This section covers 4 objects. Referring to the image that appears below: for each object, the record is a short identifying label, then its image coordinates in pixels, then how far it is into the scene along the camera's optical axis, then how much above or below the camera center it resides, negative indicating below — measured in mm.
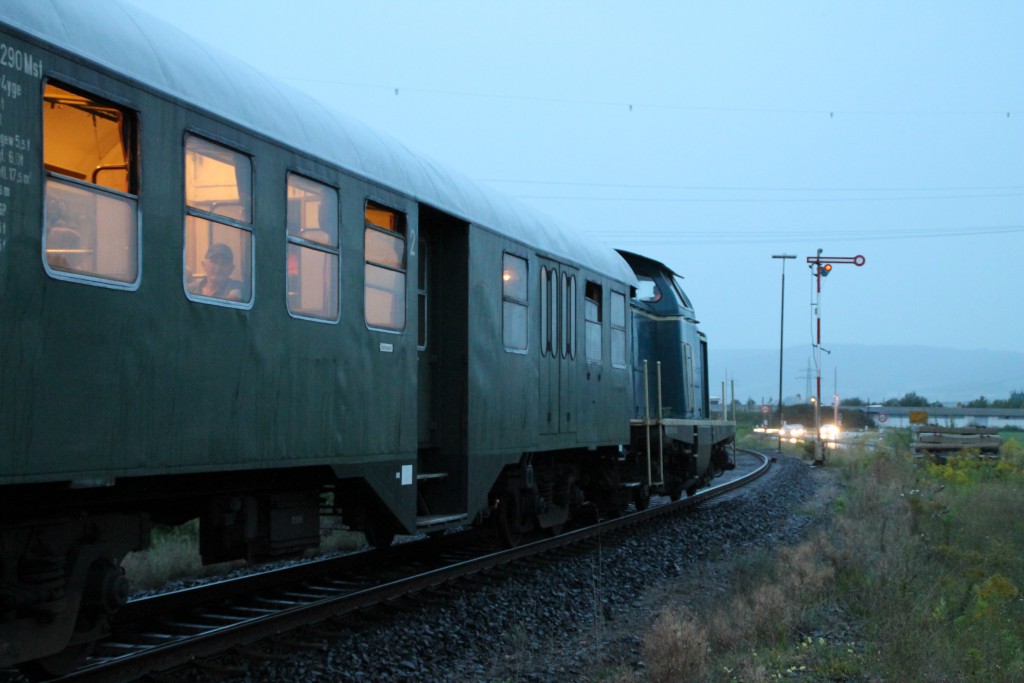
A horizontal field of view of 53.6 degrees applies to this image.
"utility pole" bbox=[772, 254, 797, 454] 42988 +5662
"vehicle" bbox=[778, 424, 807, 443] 49394 -1202
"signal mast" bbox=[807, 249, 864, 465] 31203 +4220
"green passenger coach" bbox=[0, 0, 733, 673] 4738 +571
